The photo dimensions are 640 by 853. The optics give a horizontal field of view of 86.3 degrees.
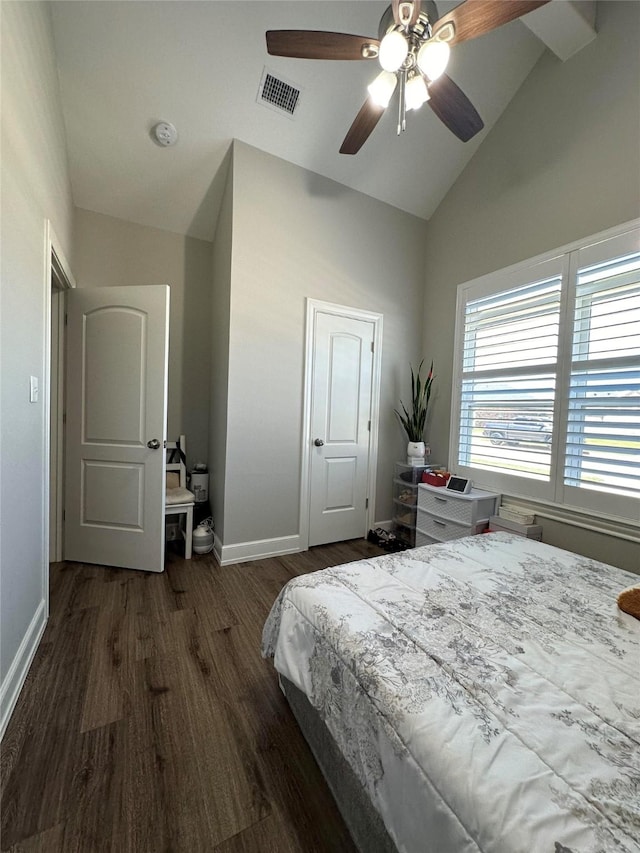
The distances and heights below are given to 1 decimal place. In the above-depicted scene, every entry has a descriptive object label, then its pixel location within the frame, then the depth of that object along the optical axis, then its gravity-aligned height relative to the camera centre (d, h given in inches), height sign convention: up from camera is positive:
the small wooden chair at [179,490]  104.4 -27.6
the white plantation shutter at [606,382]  75.1 +9.6
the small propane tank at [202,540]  108.6 -42.3
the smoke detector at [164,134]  93.0 +75.2
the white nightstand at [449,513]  96.9 -28.5
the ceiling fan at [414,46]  49.2 +58.2
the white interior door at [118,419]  95.6 -4.4
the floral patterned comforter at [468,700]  23.0 -25.3
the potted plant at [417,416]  122.6 +0.0
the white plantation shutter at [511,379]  91.5 +12.0
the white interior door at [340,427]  115.0 -4.9
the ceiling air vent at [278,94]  88.4 +84.3
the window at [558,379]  76.5 +11.2
